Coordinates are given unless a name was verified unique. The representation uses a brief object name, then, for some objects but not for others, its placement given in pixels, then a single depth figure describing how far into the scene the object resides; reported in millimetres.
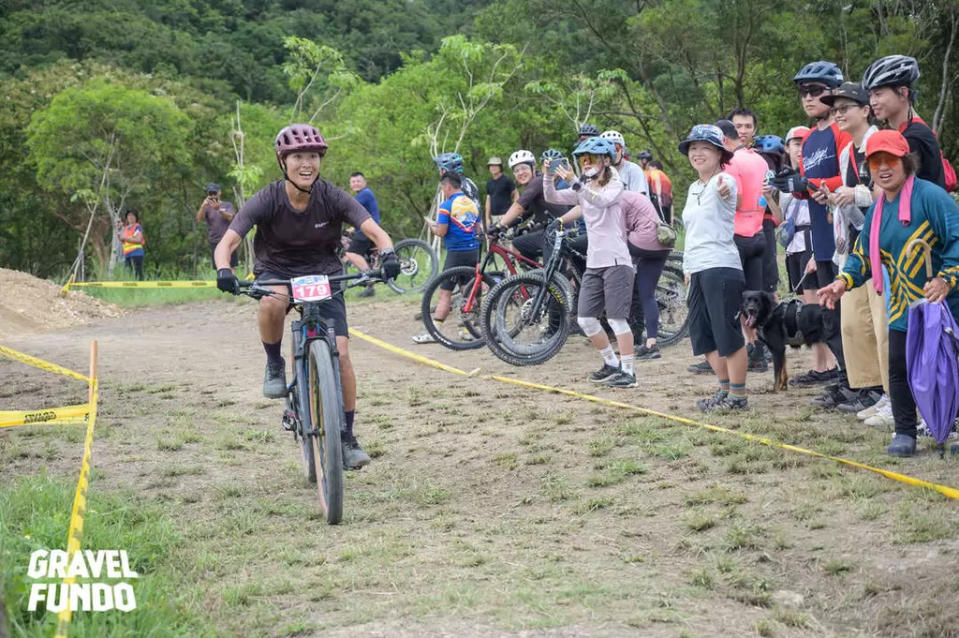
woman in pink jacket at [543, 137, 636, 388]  8883
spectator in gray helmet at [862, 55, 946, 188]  5949
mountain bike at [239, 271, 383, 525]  5246
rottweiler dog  7632
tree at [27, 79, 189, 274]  29125
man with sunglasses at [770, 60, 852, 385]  7223
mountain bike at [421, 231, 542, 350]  11273
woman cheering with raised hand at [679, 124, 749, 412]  7238
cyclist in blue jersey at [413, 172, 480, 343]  11656
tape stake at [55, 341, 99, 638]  3423
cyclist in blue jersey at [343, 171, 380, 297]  15406
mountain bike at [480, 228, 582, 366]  10195
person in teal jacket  5648
